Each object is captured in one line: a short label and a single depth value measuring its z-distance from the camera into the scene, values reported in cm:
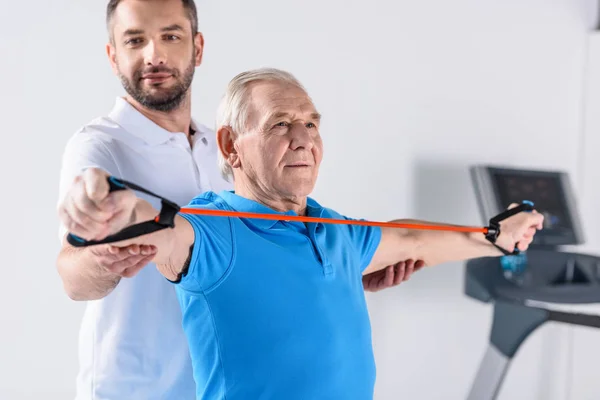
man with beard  170
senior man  143
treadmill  297
